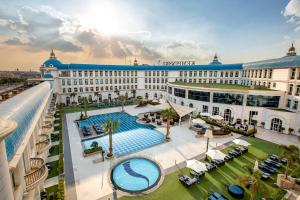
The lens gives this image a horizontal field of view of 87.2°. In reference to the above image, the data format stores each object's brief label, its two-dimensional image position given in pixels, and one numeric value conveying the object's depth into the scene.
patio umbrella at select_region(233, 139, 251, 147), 25.78
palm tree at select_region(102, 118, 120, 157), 24.50
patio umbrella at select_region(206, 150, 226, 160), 21.72
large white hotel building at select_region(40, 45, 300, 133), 35.16
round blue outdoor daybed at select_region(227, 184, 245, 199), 17.00
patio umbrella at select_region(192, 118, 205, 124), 36.88
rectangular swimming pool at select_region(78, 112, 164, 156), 28.79
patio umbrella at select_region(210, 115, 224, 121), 37.65
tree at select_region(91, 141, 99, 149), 26.50
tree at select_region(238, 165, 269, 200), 13.62
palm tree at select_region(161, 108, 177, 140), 31.45
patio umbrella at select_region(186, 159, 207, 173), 19.07
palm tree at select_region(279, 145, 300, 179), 18.16
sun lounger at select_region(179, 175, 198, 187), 18.56
